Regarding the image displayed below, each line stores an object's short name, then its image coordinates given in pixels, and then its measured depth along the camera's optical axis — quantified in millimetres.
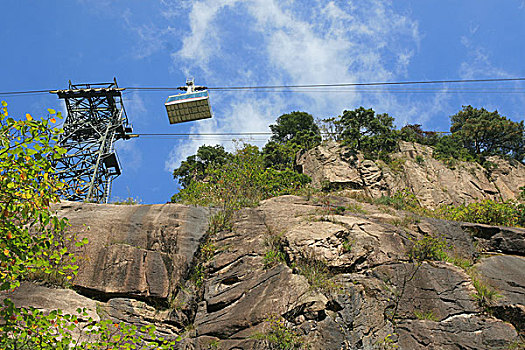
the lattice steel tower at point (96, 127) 24427
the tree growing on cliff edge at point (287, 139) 28353
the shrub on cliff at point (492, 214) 15922
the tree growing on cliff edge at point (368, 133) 27484
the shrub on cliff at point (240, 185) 16297
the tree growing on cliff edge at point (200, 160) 34156
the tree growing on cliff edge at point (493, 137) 31672
